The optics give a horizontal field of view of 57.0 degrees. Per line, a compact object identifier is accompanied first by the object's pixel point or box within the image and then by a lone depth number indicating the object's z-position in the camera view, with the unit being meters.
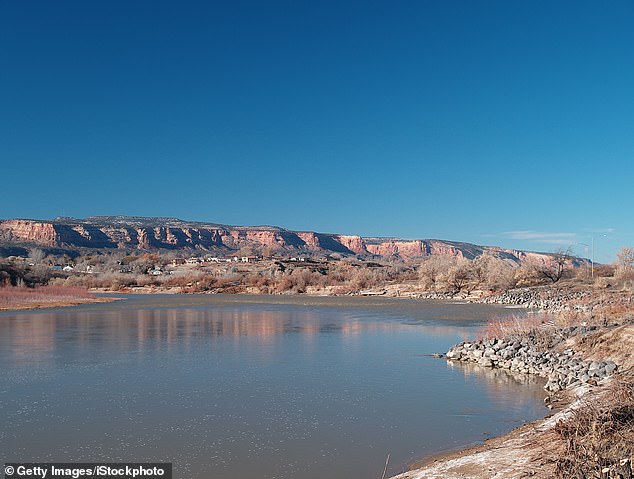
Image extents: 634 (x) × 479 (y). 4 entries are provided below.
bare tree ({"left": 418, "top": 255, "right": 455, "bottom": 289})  57.36
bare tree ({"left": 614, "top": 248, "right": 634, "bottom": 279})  39.84
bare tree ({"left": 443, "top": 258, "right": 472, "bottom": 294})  54.44
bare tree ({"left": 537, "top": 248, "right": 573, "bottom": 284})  50.41
